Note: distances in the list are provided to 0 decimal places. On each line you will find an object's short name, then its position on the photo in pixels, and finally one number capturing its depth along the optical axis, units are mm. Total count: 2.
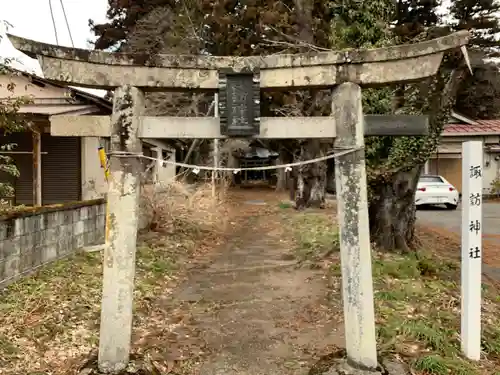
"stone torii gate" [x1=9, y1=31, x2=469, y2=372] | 4363
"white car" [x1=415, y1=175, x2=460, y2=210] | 19438
